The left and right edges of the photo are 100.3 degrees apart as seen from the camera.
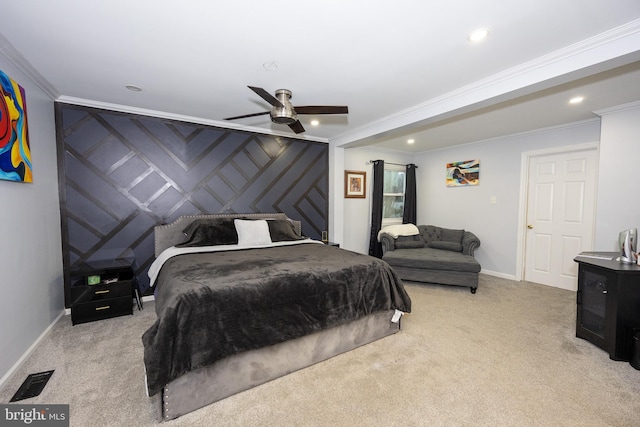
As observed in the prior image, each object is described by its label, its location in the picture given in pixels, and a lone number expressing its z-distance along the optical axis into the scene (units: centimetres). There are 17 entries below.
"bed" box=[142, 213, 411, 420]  163
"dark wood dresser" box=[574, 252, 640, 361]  219
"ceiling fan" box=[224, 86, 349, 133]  248
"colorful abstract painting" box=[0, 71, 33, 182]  192
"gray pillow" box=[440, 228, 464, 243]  472
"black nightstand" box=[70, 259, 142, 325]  283
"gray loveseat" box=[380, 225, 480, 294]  388
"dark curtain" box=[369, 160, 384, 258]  527
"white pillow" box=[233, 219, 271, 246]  347
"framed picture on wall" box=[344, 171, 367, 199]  513
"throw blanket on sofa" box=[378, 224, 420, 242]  475
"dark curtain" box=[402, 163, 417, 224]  570
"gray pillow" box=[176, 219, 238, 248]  332
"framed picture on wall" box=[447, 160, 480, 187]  493
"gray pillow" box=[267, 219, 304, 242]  369
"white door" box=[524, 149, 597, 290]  381
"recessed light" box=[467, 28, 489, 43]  185
